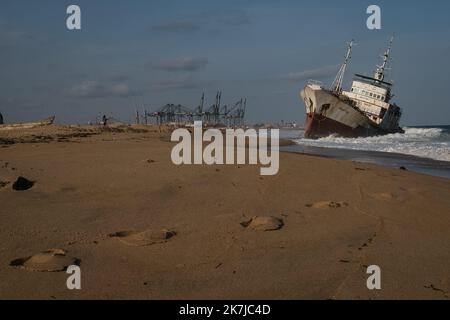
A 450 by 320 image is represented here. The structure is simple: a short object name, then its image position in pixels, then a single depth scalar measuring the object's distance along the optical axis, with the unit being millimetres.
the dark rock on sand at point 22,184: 6129
